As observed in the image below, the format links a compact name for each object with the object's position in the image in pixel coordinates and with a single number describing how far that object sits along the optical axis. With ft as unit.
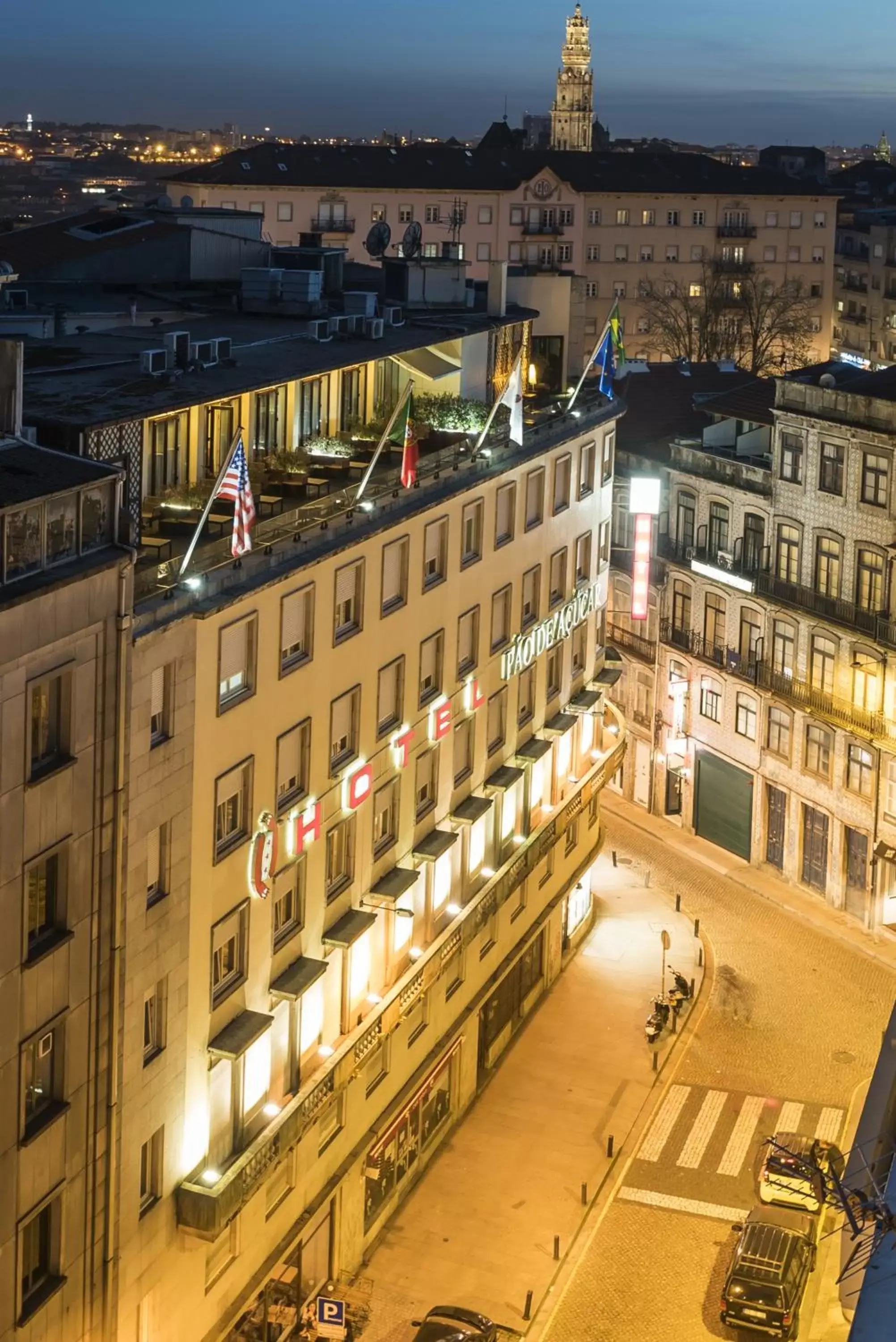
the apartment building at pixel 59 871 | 105.29
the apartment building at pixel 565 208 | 522.88
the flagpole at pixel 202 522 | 120.37
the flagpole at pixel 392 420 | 146.00
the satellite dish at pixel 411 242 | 225.56
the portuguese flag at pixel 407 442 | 151.12
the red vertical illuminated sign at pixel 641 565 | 251.60
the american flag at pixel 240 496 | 122.62
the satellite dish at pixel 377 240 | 226.75
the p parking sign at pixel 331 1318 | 145.18
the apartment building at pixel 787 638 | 239.30
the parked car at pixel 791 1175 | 169.27
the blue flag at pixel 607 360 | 198.49
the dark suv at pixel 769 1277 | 154.20
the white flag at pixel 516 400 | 168.14
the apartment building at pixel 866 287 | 571.69
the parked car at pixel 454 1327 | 148.77
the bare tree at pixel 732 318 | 520.83
